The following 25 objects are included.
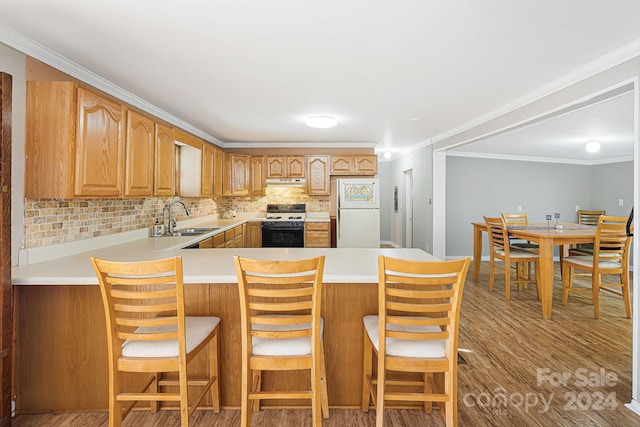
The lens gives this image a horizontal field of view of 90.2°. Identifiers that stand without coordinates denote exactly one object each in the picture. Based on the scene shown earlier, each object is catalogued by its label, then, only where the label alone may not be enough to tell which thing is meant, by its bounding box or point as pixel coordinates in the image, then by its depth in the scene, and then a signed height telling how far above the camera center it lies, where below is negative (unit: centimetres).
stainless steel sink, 396 -27
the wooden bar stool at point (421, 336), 143 -59
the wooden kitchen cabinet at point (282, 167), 553 +75
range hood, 549 +49
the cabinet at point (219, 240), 379 -38
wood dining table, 340 -33
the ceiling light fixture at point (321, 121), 378 +108
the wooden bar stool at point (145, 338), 145 -63
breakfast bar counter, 187 -76
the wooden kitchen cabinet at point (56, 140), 194 +43
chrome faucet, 359 -16
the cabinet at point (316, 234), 536 -40
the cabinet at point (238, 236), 470 -40
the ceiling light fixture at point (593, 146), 466 +96
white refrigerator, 545 -5
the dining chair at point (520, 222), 454 -19
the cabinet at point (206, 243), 334 -36
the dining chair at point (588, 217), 628 -13
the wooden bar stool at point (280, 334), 147 -60
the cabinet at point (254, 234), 541 -41
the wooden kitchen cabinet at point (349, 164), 557 +81
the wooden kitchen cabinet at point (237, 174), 532 +61
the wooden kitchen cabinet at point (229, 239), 423 -40
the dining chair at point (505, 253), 400 -56
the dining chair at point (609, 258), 337 -52
